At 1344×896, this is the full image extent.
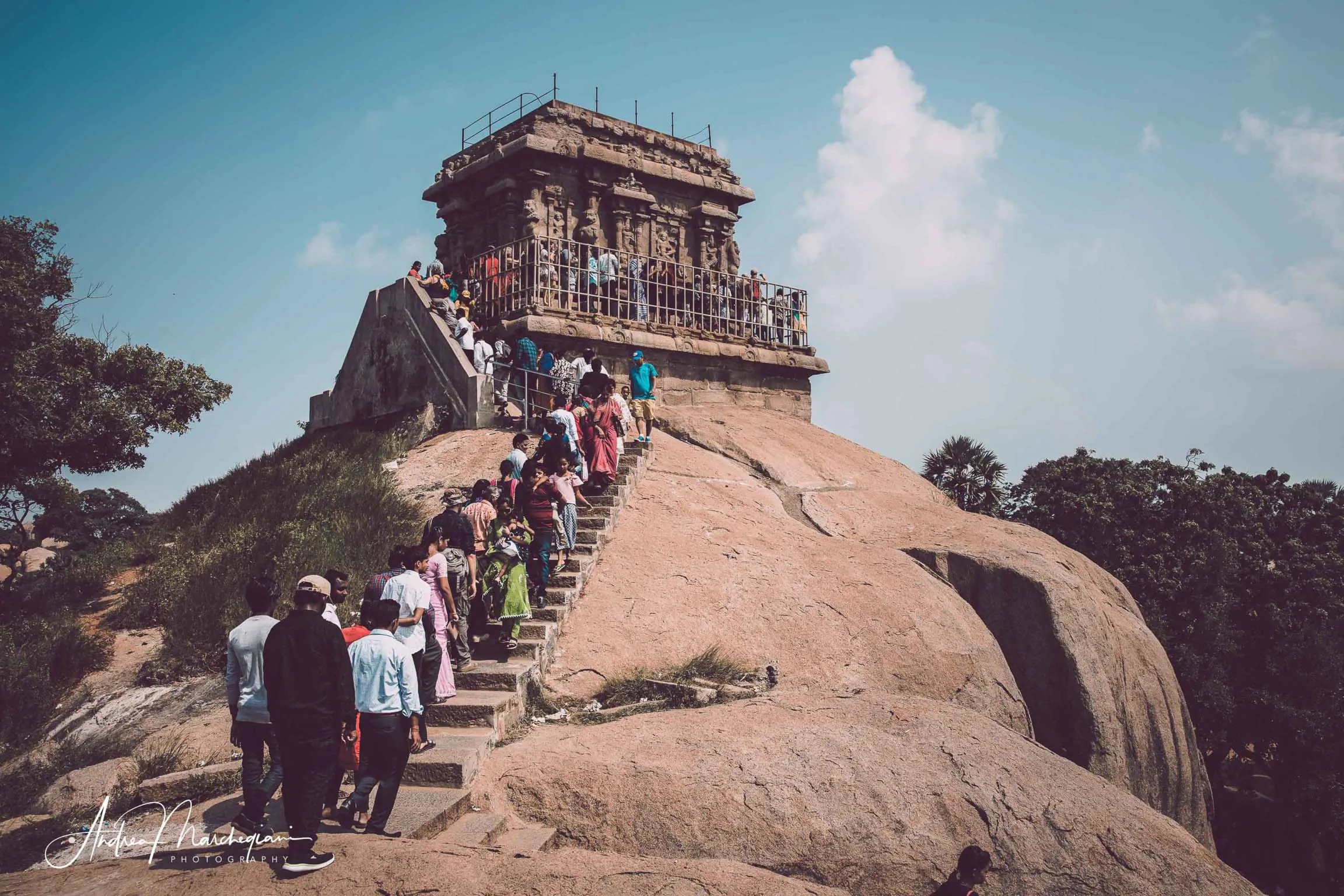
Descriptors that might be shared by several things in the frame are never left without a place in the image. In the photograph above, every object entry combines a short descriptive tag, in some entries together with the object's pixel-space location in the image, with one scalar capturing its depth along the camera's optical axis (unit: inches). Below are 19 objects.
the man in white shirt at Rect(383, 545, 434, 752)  289.7
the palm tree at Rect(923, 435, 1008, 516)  1155.3
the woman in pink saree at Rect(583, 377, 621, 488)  493.0
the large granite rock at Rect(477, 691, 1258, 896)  268.8
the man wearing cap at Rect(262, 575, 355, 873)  222.1
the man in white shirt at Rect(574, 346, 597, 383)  655.1
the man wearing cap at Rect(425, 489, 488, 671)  353.4
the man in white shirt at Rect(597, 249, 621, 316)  737.0
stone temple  699.4
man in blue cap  575.2
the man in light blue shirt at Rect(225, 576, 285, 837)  244.4
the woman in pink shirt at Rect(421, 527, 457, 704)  323.0
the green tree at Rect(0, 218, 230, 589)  659.4
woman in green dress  365.4
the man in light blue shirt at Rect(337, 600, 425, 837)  242.7
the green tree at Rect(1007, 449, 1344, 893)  995.9
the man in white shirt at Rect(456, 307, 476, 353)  671.1
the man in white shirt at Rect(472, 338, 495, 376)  660.1
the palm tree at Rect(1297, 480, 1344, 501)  1212.5
